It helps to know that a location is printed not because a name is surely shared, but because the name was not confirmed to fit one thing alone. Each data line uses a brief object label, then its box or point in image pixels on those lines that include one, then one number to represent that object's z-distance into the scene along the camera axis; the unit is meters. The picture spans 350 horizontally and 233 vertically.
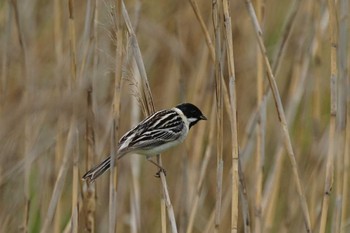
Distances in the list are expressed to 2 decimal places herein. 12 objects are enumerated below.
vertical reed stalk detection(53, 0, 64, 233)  5.98
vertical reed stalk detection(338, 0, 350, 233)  5.37
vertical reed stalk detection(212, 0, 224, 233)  4.68
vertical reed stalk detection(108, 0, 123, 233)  4.30
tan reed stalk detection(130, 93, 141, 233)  6.51
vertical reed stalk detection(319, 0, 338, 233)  4.98
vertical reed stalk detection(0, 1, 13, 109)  6.03
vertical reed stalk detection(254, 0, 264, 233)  5.67
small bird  5.60
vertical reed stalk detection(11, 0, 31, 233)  5.66
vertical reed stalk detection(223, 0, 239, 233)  4.70
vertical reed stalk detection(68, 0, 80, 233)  4.90
